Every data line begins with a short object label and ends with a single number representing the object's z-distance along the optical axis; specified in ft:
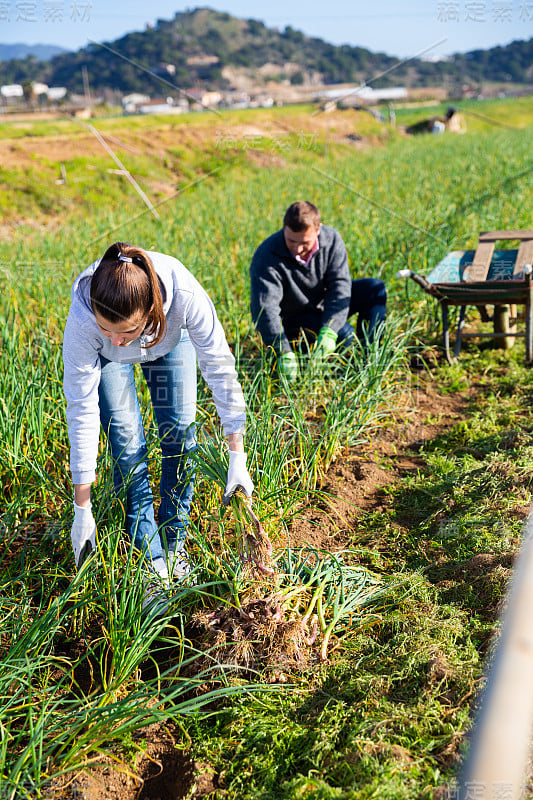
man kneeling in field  11.02
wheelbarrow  11.98
